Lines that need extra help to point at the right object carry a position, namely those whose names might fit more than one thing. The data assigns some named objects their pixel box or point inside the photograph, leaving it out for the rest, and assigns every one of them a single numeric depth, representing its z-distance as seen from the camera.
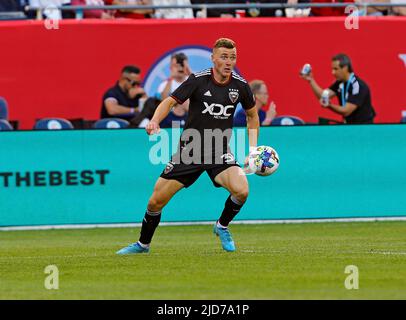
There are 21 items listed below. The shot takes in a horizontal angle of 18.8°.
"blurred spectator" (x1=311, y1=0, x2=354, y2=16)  23.59
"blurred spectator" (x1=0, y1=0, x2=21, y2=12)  23.11
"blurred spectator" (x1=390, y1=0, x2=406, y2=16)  23.91
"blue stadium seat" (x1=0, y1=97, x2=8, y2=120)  21.44
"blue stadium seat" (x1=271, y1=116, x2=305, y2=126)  21.80
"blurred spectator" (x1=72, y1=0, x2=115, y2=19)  23.23
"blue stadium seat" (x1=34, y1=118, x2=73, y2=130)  21.28
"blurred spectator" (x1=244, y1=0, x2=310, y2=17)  23.70
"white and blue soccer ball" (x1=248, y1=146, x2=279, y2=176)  14.48
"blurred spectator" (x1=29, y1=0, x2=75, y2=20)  22.72
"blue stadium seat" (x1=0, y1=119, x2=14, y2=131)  21.00
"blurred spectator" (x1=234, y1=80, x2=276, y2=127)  21.31
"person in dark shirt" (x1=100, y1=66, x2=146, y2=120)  21.95
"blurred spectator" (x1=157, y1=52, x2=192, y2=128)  21.11
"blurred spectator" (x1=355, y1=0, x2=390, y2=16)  23.79
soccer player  14.53
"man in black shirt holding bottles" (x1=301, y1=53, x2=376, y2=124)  21.09
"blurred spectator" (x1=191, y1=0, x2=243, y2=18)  23.55
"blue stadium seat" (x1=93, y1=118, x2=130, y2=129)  21.39
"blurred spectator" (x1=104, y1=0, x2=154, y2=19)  23.41
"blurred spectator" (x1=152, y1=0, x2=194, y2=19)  23.38
